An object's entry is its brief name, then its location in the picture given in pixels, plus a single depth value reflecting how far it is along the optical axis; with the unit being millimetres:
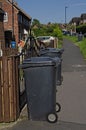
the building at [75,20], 92987
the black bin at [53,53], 6752
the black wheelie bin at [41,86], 3844
